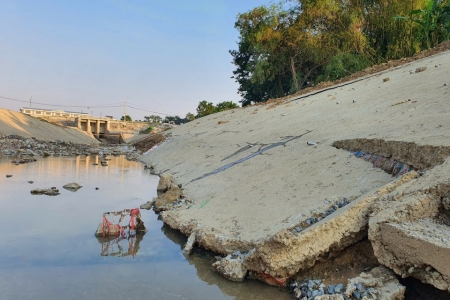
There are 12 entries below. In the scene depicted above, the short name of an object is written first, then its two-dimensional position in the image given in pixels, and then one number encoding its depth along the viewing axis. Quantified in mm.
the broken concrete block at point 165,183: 8656
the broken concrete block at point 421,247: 2582
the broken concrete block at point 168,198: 6902
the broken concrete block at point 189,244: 4590
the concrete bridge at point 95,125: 47550
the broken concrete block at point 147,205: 7102
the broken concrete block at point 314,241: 3441
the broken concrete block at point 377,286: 2947
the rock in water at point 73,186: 9023
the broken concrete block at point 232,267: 3785
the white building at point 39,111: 67844
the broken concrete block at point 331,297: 3043
